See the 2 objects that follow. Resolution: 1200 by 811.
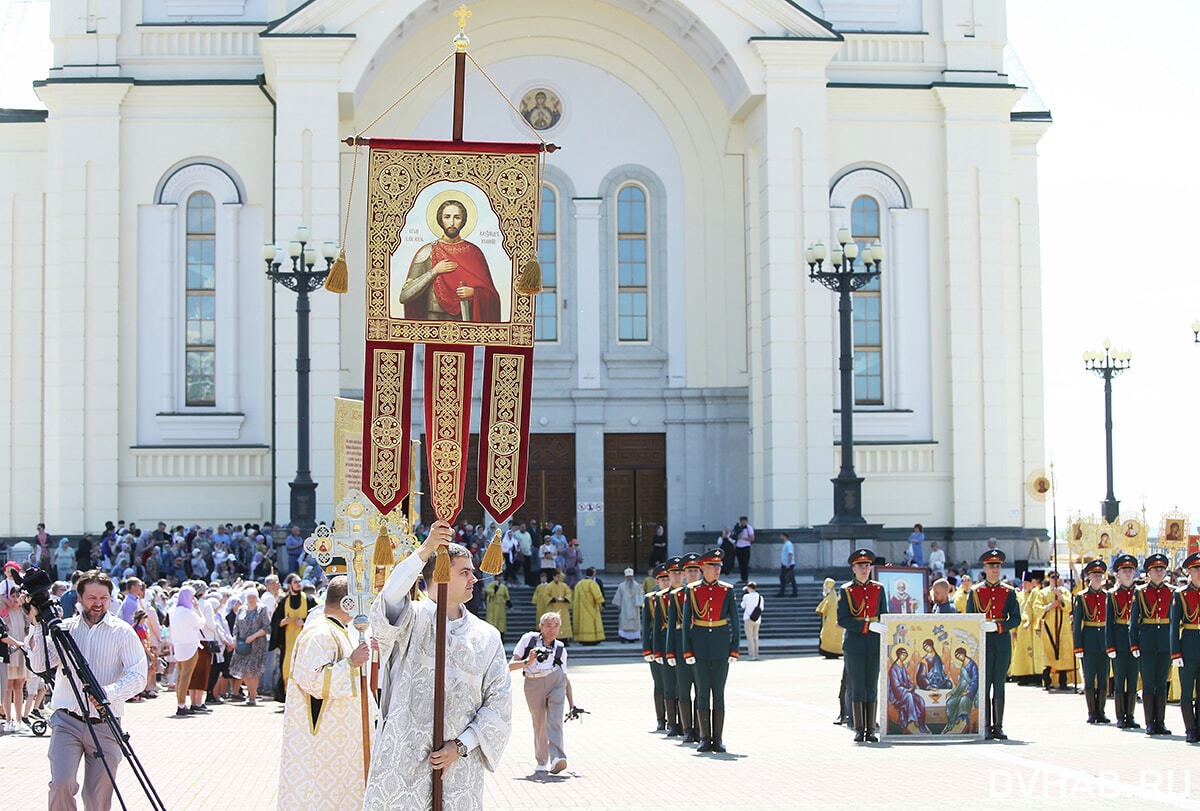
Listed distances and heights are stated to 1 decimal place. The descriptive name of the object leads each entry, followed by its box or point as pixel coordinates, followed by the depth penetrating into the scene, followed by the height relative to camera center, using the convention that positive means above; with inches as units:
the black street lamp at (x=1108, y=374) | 1545.3 +82.6
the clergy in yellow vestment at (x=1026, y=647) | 898.1 -112.0
